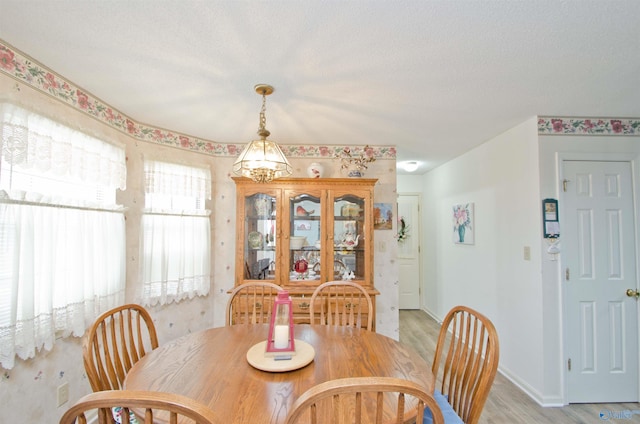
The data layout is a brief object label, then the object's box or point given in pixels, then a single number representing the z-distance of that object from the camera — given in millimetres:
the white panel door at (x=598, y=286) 2344
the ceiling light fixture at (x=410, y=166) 3971
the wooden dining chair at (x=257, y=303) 2580
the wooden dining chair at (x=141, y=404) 690
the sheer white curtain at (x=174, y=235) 2609
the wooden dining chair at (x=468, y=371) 1173
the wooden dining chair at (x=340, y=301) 2178
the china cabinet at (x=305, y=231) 2895
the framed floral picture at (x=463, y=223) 3418
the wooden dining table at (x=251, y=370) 1057
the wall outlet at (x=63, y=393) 1833
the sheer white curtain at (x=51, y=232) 1511
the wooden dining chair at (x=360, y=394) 743
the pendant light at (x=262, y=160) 1716
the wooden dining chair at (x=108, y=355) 1193
